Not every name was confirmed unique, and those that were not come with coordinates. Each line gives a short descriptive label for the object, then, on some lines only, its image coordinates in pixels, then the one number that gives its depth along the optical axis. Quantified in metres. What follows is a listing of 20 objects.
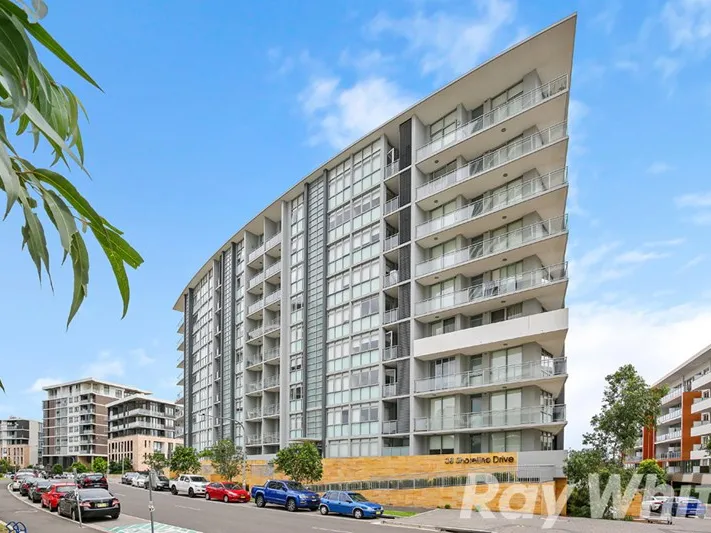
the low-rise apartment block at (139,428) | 134.88
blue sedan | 32.88
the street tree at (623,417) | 36.97
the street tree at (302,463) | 43.28
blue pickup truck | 37.25
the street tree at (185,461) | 67.94
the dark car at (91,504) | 29.95
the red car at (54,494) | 35.38
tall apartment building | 39.62
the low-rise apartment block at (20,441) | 176.00
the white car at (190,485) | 49.41
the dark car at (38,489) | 42.34
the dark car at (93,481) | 51.43
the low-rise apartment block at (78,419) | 148.38
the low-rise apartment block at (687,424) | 69.62
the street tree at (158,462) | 82.12
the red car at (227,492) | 43.34
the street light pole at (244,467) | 52.00
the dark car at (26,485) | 48.66
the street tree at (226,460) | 55.69
